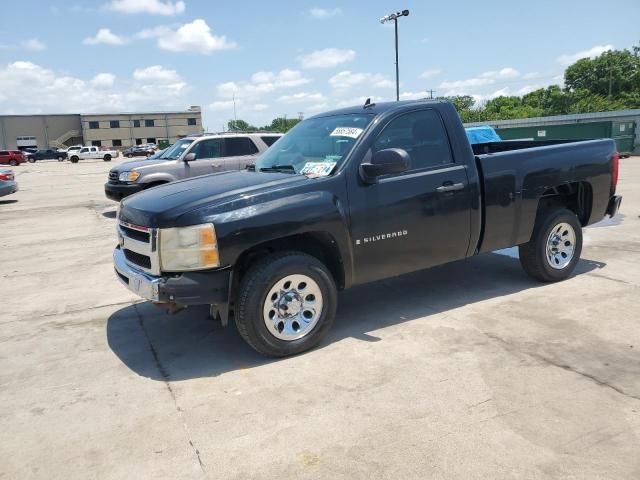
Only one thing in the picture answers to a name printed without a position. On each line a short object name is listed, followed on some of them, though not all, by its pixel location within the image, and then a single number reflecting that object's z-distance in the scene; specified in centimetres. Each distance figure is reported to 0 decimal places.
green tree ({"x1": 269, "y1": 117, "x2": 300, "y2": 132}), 10225
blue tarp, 1400
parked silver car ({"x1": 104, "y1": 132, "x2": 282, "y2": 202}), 1165
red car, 5469
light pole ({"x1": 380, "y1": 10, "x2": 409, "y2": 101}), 2761
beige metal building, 9344
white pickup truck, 6010
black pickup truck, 384
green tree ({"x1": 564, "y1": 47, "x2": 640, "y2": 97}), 7206
